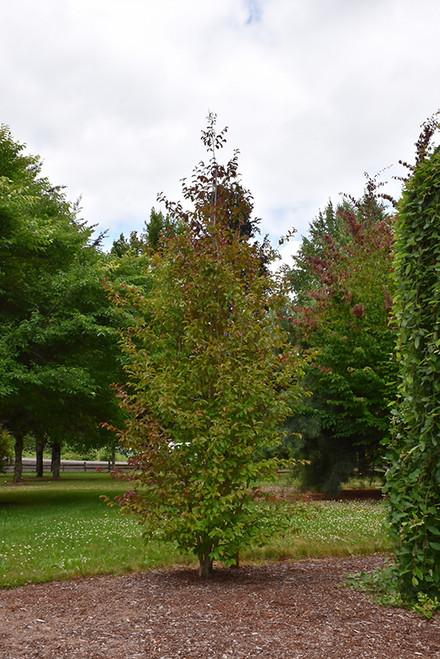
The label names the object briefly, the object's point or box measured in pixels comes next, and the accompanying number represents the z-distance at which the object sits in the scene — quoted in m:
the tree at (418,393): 4.44
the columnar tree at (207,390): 5.16
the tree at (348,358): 14.04
